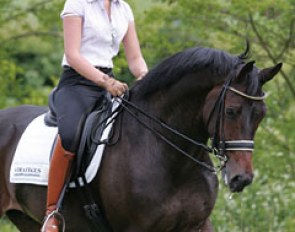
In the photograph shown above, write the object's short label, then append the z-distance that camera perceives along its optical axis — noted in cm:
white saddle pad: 1362
